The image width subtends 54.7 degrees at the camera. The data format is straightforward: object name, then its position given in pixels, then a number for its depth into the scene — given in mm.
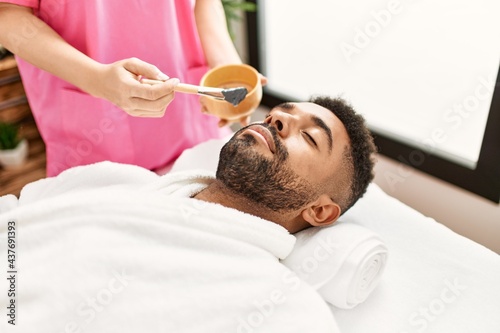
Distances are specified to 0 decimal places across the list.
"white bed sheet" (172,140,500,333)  1285
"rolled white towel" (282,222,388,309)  1251
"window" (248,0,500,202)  1653
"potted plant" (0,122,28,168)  2520
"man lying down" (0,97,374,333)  1129
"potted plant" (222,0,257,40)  2062
